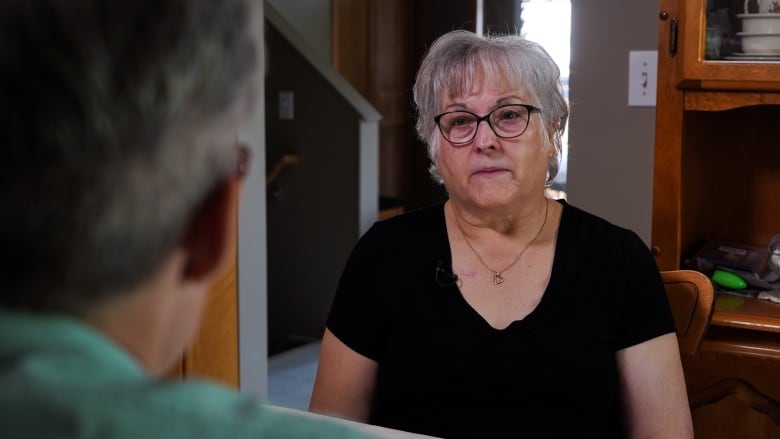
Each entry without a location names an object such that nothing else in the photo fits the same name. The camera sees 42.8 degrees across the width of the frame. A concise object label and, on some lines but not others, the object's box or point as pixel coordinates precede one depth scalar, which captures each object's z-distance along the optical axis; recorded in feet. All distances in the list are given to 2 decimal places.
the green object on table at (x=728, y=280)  7.21
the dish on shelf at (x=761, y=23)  6.85
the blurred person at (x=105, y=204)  1.45
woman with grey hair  5.17
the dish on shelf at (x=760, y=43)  6.80
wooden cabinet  6.72
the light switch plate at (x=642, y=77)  9.20
